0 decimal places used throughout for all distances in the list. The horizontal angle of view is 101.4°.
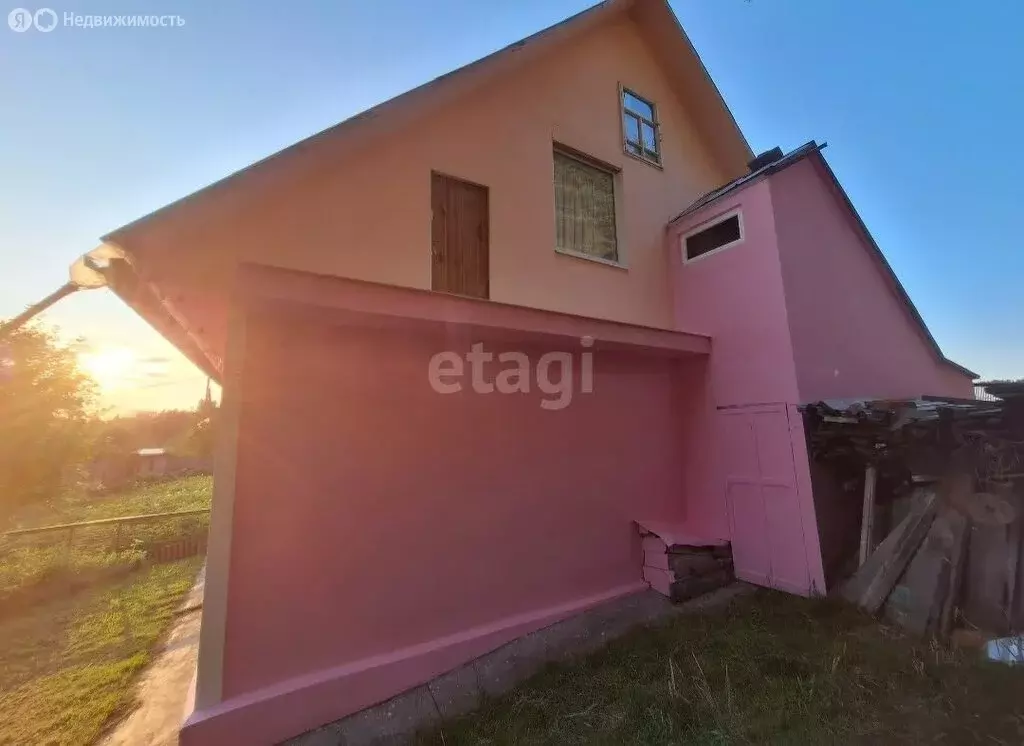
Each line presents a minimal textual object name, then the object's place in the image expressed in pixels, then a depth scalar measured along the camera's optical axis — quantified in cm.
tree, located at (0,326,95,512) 1059
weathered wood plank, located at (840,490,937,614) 456
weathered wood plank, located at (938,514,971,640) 419
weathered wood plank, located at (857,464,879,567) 498
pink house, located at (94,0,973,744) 354
